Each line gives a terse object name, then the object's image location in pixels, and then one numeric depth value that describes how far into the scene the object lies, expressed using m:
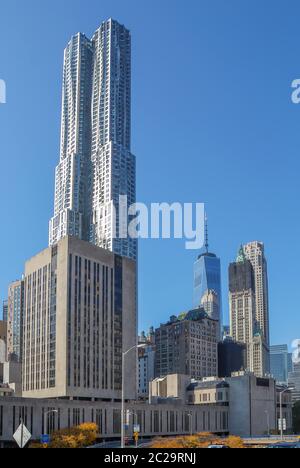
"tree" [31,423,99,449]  100.56
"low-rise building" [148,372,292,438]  174.12
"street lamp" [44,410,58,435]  117.50
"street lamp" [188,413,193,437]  157.54
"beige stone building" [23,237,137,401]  161.38
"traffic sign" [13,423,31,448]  28.41
